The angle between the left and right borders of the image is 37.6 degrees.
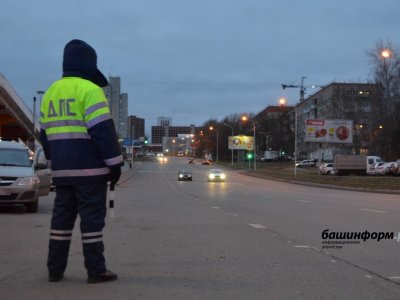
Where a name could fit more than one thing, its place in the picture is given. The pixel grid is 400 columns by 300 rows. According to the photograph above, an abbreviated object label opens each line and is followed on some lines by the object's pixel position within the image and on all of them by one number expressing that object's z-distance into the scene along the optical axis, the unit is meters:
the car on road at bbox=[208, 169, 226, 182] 61.84
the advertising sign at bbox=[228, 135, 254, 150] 131.38
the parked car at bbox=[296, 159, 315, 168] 113.91
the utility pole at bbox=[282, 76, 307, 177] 60.08
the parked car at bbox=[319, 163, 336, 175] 71.75
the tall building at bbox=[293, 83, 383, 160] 79.12
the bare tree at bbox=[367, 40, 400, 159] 76.06
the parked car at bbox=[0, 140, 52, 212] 14.83
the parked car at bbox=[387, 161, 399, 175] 59.31
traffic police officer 5.98
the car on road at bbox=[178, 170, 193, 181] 62.84
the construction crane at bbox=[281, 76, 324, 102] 60.08
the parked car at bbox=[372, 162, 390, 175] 60.06
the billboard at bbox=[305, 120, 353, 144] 72.62
